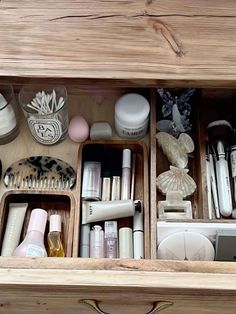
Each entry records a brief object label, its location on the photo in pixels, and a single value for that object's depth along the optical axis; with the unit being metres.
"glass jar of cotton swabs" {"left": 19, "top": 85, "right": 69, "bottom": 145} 0.84
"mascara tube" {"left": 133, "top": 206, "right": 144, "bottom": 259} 0.79
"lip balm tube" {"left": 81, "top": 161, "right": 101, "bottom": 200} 0.82
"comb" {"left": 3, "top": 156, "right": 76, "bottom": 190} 0.85
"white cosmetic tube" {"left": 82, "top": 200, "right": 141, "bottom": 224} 0.81
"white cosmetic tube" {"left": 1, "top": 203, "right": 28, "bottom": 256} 0.80
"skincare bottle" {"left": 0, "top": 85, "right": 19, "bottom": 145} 0.84
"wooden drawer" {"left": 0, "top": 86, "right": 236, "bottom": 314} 0.61
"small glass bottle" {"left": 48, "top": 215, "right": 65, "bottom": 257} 0.78
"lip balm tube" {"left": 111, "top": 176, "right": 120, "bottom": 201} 0.84
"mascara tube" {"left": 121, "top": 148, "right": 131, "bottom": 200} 0.84
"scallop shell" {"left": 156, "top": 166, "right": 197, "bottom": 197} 0.82
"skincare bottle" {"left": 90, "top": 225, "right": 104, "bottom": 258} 0.80
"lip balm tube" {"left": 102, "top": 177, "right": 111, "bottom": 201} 0.84
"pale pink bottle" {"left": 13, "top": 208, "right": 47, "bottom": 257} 0.76
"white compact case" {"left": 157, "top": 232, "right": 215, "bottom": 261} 0.75
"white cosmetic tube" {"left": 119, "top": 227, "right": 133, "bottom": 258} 0.80
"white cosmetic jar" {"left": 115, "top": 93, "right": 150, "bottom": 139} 0.84
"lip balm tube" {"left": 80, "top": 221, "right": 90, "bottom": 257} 0.79
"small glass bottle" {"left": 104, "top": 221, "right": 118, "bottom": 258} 0.80
